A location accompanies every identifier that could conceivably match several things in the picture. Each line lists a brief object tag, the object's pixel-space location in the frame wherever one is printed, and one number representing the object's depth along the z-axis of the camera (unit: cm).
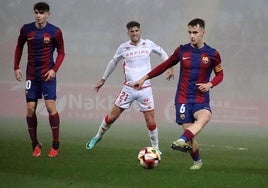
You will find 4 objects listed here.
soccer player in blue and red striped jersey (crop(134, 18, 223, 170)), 1941
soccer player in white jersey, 2509
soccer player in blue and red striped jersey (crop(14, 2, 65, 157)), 2269
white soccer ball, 1884
